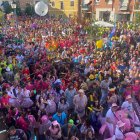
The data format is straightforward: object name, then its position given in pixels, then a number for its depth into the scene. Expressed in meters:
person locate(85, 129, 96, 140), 7.28
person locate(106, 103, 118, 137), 7.49
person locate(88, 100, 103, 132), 8.15
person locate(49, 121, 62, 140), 7.31
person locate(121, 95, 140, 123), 8.05
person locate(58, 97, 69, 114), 8.52
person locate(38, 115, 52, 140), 7.62
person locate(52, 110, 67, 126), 7.75
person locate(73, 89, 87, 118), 8.85
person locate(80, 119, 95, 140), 7.37
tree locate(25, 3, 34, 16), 43.09
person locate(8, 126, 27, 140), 6.93
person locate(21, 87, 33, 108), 9.13
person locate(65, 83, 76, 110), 9.34
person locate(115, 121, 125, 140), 7.15
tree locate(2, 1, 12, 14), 41.41
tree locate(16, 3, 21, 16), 42.41
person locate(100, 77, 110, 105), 9.68
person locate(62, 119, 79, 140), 7.26
